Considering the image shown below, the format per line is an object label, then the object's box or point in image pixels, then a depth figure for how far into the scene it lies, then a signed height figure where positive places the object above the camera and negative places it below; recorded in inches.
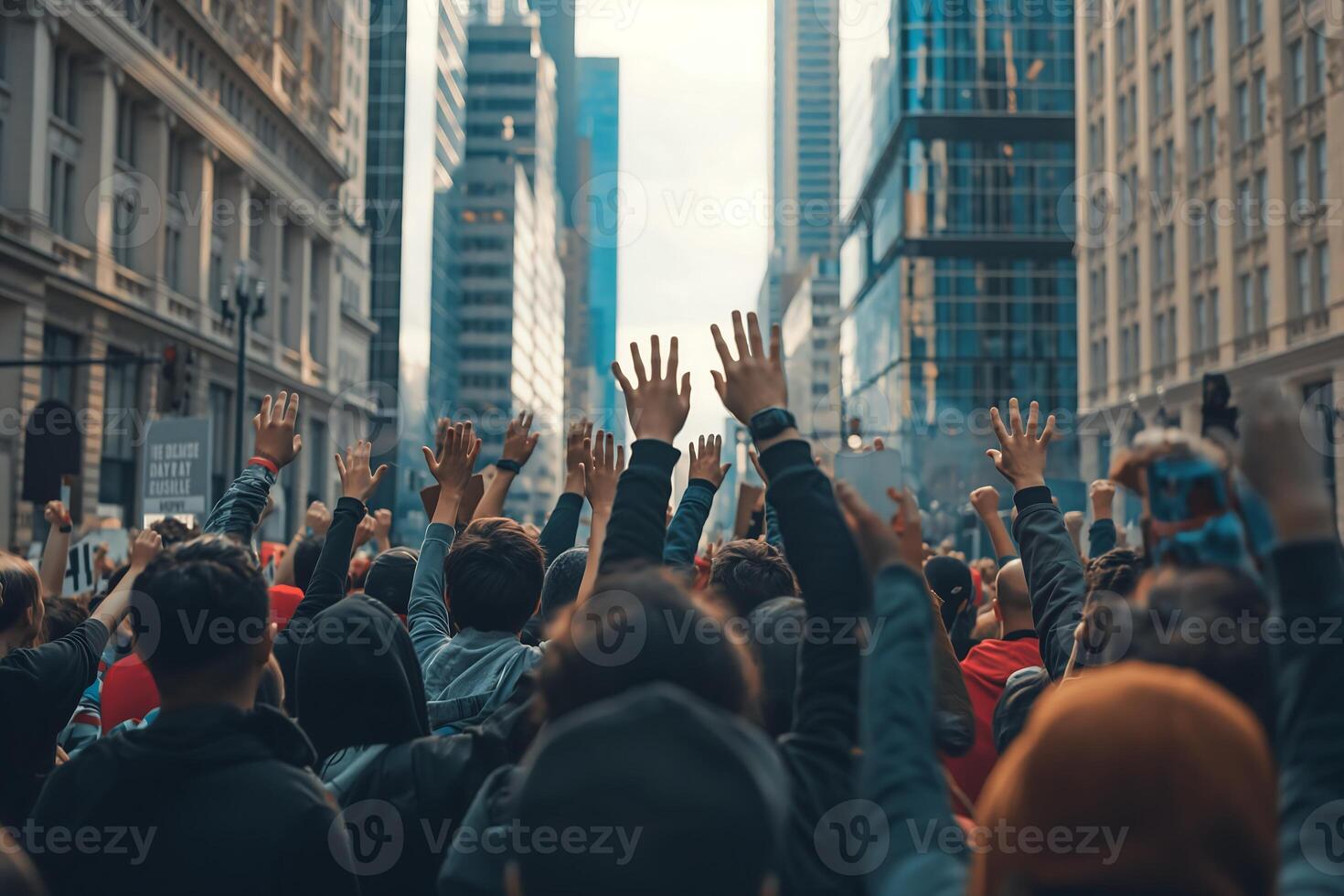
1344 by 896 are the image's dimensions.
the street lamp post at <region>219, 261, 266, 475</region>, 1018.7 +158.6
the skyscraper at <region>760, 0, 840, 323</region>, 7313.0 +1672.9
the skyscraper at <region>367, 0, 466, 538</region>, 3415.4 +823.9
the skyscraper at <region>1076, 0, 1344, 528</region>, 1449.3 +422.6
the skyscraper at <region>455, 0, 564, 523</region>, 5123.0 +1124.3
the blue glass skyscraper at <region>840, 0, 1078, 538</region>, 3088.1 +735.0
